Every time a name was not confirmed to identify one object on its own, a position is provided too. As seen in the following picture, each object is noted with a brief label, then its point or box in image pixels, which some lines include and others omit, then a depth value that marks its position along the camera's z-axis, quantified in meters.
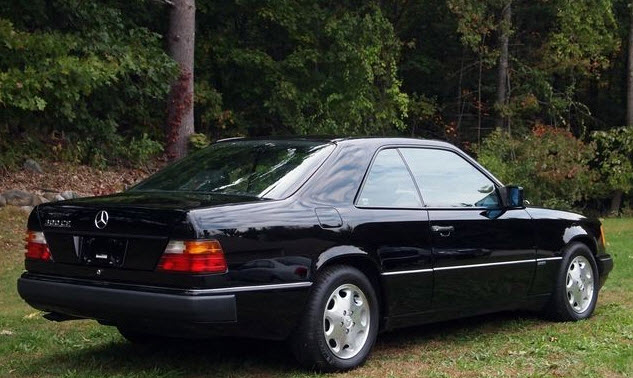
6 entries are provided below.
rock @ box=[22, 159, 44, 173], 15.95
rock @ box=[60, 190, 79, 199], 14.66
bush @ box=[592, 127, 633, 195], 25.55
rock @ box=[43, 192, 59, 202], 14.65
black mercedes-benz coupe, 4.83
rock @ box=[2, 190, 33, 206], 14.18
